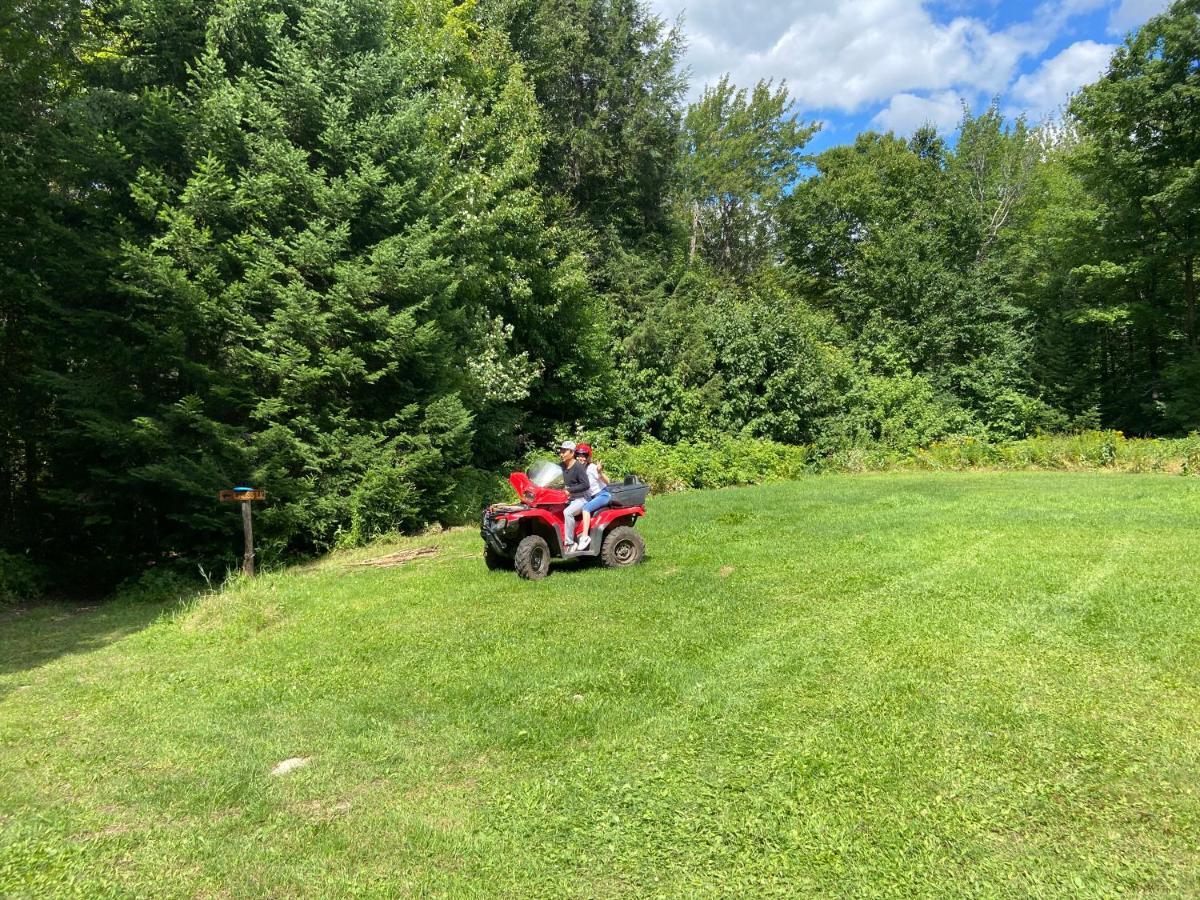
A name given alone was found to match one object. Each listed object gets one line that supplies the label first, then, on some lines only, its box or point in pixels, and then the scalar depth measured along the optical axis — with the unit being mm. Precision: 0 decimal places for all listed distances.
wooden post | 8544
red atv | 7852
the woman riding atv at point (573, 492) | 7957
